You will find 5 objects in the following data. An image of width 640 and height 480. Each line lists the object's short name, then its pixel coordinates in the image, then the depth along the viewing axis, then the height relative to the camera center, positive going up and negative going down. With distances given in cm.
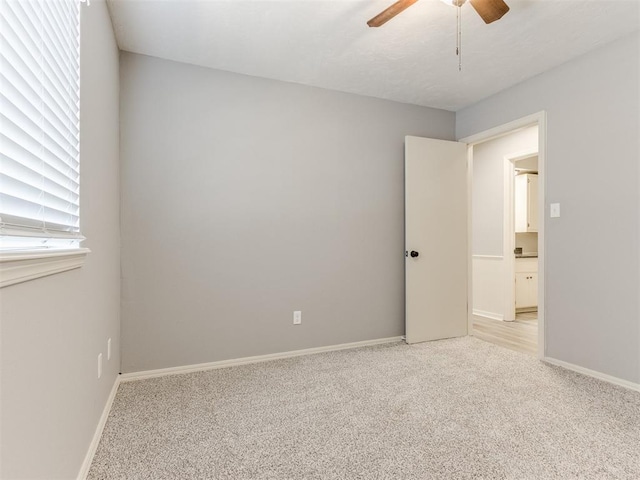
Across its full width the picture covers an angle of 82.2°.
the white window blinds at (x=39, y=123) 86 +32
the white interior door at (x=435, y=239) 355 -4
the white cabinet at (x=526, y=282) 497 -65
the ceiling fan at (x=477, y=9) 183 +116
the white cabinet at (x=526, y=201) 518 +48
